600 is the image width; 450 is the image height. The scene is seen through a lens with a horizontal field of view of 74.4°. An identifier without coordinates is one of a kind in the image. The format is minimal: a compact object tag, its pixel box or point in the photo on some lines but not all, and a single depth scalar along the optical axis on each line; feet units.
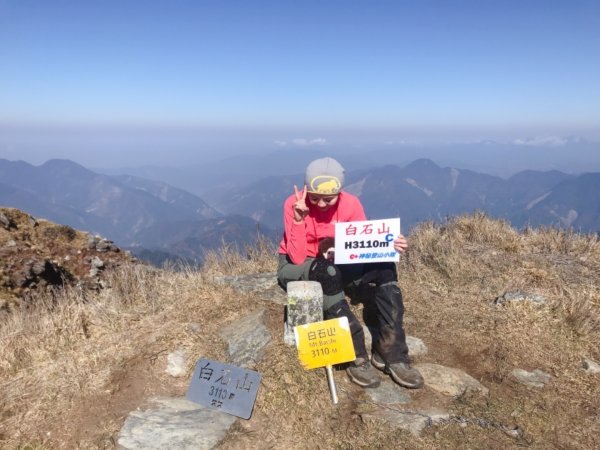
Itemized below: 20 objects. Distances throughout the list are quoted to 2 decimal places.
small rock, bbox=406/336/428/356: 14.52
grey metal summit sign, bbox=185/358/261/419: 11.36
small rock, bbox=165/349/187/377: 12.81
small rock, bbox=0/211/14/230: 27.91
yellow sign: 12.12
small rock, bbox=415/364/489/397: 12.26
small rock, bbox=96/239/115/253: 30.08
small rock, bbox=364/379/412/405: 11.84
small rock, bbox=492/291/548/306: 17.03
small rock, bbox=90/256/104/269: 27.25
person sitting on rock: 12.84
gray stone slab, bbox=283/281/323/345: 13.03
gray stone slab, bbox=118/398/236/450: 9.84
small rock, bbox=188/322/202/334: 14.49
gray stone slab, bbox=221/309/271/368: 12.93
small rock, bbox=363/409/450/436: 10.56
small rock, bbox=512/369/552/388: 12.82
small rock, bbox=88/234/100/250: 30.27
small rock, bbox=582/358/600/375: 13.25
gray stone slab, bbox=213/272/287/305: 16.67
